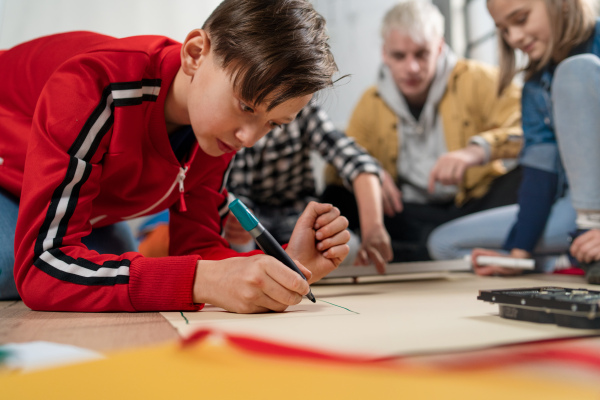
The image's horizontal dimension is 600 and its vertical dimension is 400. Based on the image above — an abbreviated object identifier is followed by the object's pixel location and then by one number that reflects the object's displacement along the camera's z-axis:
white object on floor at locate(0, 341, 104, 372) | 0.32
